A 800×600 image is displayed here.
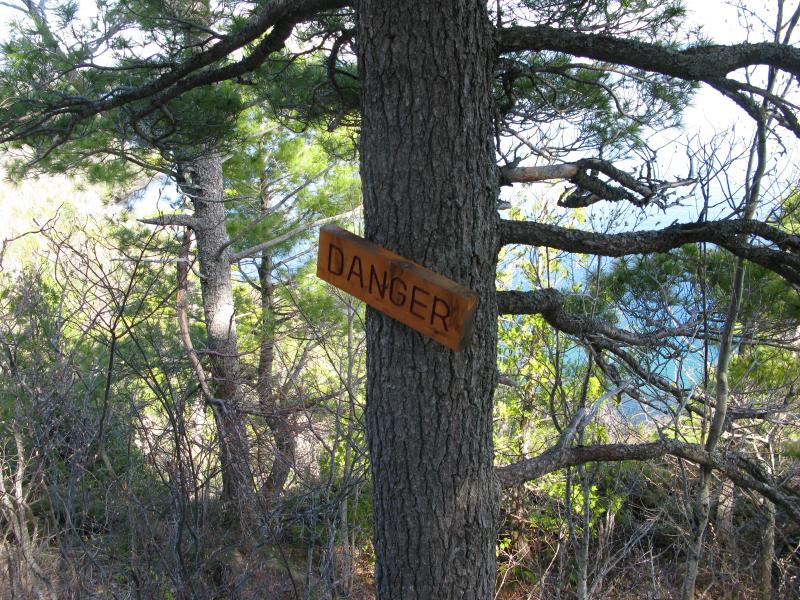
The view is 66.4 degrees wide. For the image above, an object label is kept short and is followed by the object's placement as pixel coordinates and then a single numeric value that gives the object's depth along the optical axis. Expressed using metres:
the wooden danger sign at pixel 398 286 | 1.42
